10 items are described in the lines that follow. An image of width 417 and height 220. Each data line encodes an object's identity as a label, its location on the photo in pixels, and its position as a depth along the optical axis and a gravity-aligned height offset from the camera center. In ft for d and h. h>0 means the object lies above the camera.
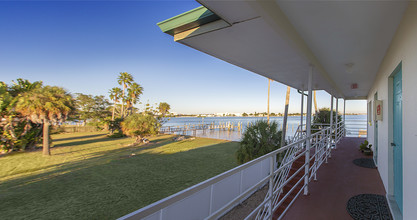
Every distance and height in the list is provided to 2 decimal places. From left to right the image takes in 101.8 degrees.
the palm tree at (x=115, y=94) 71.77 +7.82
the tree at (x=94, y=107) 82.43 +2.57
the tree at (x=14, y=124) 26.03 -2.22
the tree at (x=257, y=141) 18.63 -2.72
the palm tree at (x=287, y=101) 27.43 +2.73
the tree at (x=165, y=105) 81.03 +4.19
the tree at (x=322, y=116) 30.52 +0.38
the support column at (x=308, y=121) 8.21 -0.18
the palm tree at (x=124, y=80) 70.13 +13.88
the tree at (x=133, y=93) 67.56 +8.07
